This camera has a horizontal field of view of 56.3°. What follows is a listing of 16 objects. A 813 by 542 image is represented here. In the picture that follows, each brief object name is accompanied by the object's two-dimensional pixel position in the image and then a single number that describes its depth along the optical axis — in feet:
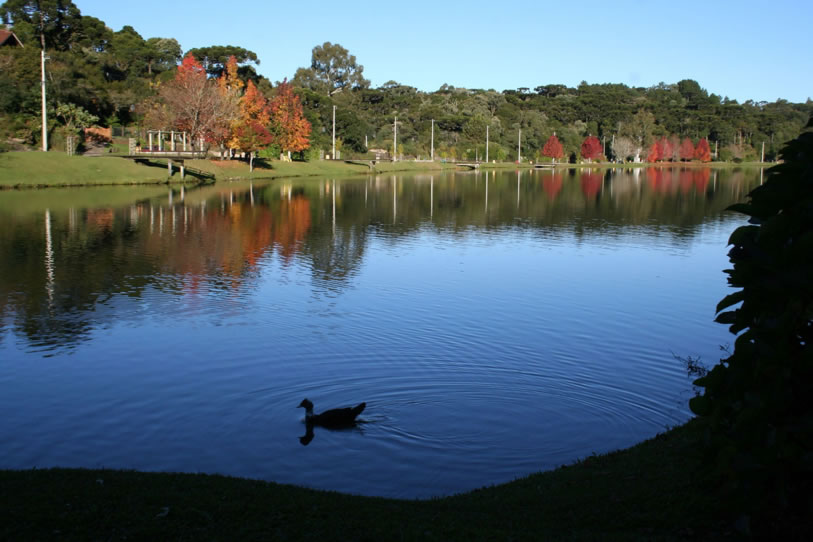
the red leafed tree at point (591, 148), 471.21
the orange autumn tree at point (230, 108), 226.99
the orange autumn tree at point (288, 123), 271.49
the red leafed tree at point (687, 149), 518.78
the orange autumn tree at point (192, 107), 223.30
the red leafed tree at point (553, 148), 445.37
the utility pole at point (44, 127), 184.85
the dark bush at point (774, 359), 17.70
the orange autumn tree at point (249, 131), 234.99
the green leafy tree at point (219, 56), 363.97
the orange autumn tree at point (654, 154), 511.28
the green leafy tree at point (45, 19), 274.36
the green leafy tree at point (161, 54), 323.98
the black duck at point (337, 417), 36.29
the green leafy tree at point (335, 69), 520.01
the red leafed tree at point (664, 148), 514.68
